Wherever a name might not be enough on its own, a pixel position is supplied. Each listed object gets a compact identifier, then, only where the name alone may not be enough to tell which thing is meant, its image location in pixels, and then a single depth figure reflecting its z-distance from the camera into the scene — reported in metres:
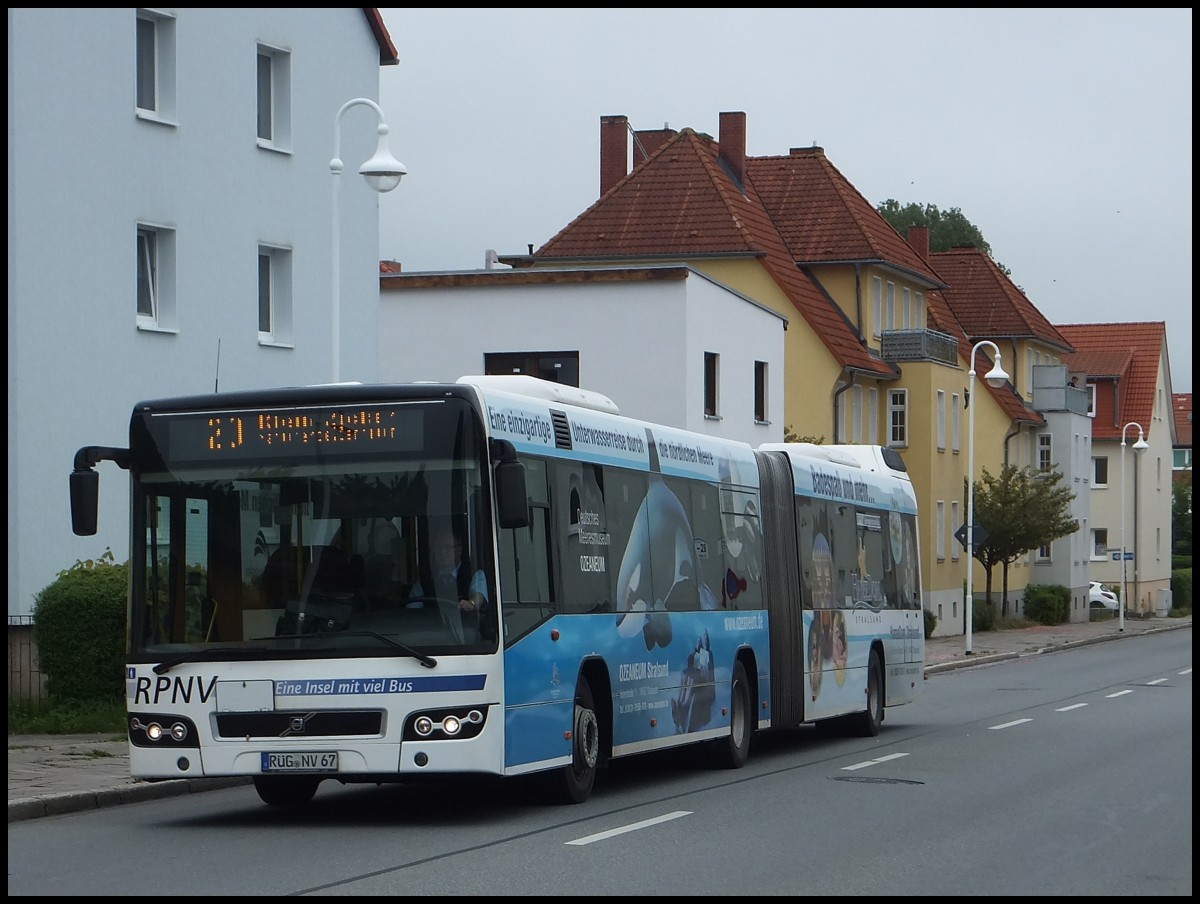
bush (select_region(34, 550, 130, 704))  20.91
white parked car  90.56
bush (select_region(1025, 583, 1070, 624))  73.38
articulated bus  12.60
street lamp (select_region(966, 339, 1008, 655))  41.75
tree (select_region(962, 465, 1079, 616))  63.03
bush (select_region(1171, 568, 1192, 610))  100.62
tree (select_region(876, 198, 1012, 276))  94.19
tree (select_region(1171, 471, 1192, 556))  129.00
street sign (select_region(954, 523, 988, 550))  45.84
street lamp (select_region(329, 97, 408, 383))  19.98
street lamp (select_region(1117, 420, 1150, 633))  64.05
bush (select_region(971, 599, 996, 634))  63.56
